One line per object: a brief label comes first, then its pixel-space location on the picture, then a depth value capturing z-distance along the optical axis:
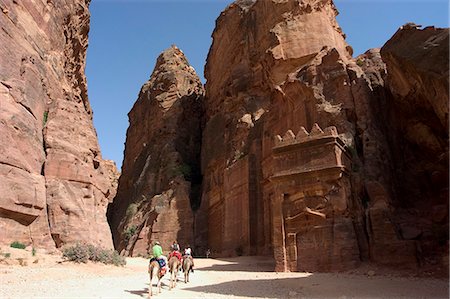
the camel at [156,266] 13.57
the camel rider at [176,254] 15.54
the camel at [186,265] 16.88
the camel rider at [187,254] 17.48
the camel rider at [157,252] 13.85
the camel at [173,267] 15.05
